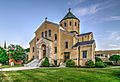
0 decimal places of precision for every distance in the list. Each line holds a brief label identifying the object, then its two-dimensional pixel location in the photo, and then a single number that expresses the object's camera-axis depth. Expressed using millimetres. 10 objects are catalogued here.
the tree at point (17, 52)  27175
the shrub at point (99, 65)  14251
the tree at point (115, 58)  23734
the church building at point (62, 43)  17132
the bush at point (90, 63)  15409
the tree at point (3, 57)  26009
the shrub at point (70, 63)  16281
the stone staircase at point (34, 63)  18822
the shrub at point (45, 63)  17430
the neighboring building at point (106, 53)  28214
